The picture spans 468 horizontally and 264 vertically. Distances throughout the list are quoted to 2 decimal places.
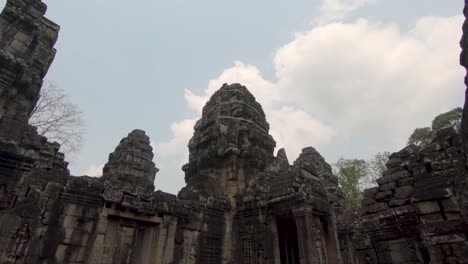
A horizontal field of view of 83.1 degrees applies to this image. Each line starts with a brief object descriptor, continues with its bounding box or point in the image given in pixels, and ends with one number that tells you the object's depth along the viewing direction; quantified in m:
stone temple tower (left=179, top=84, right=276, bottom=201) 10.26
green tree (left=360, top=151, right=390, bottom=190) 27.38
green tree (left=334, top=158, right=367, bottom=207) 26.95
